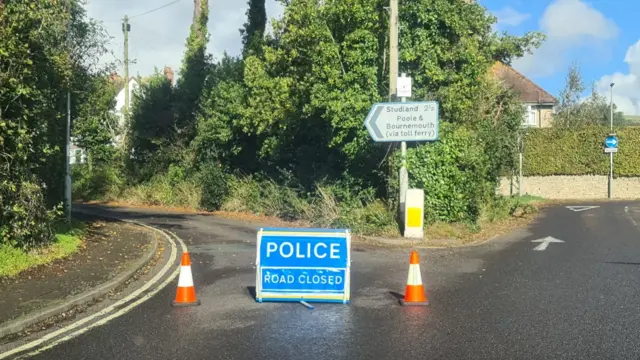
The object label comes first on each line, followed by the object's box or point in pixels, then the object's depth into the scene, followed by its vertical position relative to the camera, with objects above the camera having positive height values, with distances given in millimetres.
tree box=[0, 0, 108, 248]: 10141 +1045
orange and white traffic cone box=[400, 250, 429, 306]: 8148 -1495
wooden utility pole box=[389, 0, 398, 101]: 15008 +2947
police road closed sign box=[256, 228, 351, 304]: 8297 -1220
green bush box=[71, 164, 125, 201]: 32219 -812
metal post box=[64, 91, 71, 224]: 15259 -324
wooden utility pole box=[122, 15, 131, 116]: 36156 +7701
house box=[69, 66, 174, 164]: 34462 +1713
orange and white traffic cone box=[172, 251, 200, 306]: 8188 -1542
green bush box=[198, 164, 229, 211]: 25406 -711
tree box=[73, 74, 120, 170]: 34150 +1944
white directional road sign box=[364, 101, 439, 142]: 14977 +1216
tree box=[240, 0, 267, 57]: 27312 +6533
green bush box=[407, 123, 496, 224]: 15758 -24
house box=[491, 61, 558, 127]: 45594 +5305
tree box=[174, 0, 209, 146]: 29469 +4568
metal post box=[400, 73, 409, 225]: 15336 -112
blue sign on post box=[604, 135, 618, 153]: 32906 +1627
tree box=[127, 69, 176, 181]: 29859 +1911
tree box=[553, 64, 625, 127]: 42125 +4659
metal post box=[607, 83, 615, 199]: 33381 -101
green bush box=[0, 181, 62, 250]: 10320 -771
